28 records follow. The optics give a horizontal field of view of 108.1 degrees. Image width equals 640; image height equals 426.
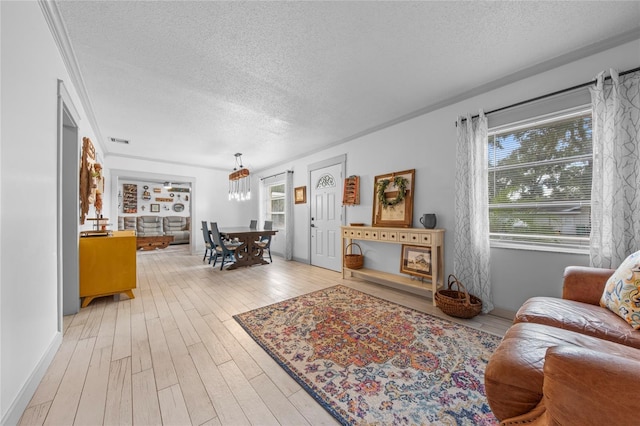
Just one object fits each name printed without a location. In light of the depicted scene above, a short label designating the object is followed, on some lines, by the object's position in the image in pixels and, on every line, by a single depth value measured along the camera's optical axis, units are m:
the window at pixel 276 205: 6.06
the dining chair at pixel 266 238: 4.96
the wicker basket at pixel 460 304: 2.26
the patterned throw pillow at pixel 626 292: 1.29
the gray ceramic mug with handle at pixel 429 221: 2.83
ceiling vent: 4.16
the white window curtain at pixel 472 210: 2.44
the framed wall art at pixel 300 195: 5.11
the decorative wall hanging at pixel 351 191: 3.88
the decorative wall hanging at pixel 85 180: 2.79
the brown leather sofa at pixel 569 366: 0.69
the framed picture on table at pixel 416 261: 2.93
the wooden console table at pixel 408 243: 2.68
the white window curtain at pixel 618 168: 1.75
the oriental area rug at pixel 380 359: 1.26
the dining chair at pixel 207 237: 5.00
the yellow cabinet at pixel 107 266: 2.63
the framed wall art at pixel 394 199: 3.17
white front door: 4.35
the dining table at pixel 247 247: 4.54
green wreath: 3.22
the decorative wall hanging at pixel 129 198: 7.83
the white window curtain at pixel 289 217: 5.44
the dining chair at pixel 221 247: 4.44
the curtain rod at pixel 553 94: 1.79
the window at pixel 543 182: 2.04
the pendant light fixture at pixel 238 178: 4.51
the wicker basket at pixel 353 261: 3.71
